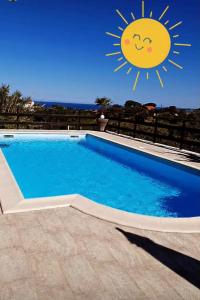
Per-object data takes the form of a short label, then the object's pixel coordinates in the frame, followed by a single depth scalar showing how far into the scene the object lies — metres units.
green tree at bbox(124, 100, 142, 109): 39.73
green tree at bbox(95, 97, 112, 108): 25.26
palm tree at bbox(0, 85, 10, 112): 12.19
